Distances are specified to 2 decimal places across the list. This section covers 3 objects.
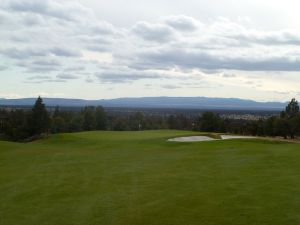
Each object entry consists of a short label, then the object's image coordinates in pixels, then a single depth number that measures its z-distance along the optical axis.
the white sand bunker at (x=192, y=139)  33.94
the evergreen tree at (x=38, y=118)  71.38
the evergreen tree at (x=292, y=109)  76.41
